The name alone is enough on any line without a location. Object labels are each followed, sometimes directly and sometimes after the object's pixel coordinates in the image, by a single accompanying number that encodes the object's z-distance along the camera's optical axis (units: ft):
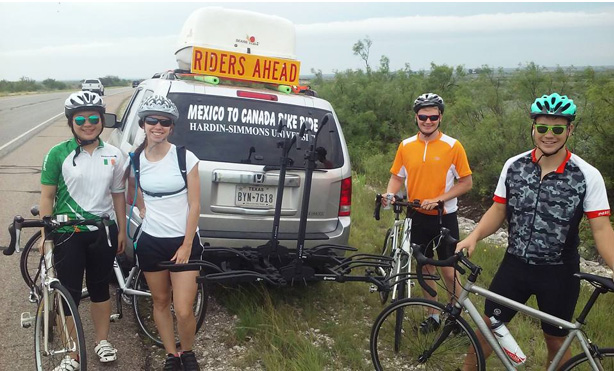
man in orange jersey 14.20
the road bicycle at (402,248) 13.96
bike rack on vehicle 12.55
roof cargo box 20.34
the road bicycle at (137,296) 13.80
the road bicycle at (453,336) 9.30
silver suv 14.39
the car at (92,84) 149.83
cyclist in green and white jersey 11.24
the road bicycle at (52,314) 10.59
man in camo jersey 9.81
